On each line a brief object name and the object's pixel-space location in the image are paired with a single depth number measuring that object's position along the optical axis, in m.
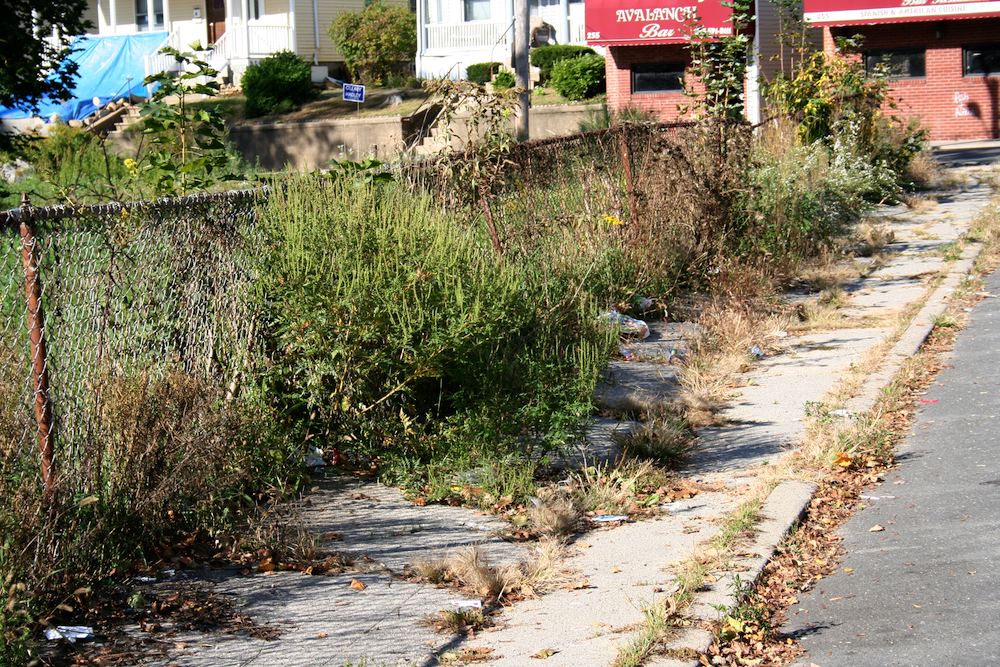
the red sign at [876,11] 31.88
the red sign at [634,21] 33.53
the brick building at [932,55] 32.34
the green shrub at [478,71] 39.44
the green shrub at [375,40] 43.47
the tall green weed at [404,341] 6.59
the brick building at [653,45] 32.81
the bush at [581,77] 37.47
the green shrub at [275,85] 40.31
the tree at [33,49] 21.11
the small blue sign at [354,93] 23.55
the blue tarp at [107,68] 44.53
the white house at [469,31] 42.44
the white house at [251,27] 44.97
